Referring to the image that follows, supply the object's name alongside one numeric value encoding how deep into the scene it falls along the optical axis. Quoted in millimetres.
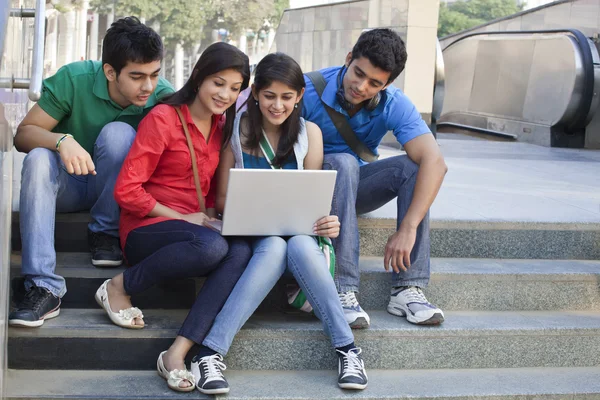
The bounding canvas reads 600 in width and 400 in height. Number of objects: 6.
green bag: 3482
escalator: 9992
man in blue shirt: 3578
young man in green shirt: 3350
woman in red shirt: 3260
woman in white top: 3229
